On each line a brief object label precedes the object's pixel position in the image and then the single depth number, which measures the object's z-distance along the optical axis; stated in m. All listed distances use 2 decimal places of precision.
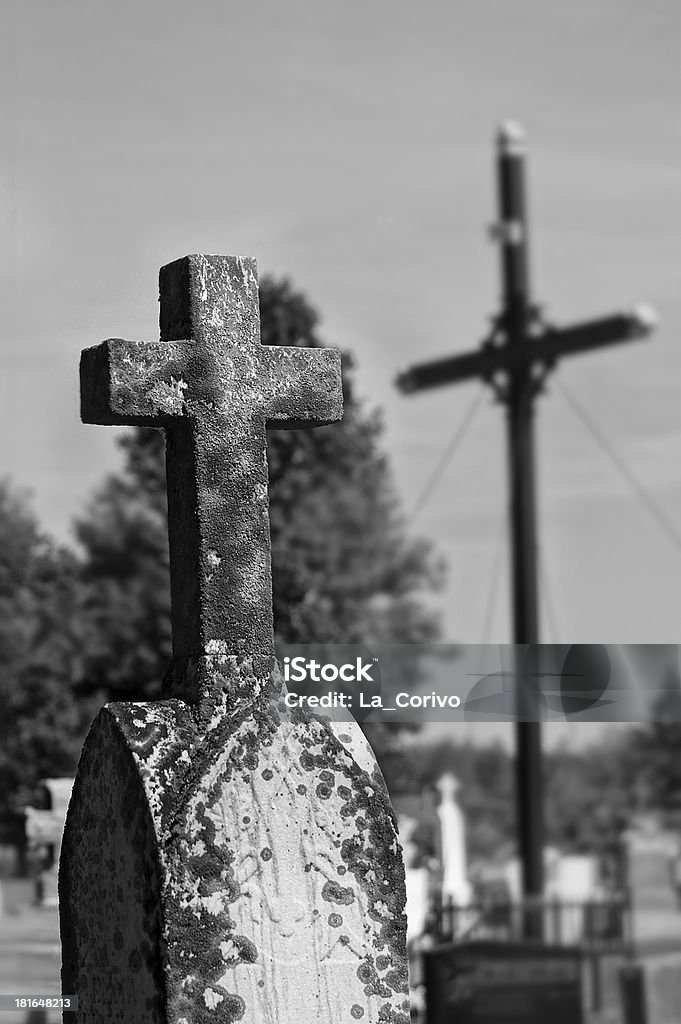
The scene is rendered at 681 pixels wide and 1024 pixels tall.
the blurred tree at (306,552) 17.56
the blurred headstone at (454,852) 15.48
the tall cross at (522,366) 9.23
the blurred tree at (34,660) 18.11
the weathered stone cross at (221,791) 2.63
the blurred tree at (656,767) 31.61
